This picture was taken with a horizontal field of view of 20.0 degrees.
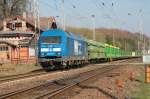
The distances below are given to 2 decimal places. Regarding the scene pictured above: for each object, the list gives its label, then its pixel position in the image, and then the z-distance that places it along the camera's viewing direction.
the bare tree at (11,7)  80.00
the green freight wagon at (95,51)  54.74
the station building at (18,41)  61.28
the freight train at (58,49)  36.00
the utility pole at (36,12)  50.28
